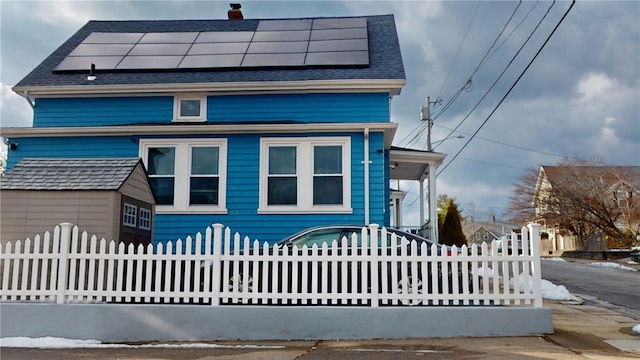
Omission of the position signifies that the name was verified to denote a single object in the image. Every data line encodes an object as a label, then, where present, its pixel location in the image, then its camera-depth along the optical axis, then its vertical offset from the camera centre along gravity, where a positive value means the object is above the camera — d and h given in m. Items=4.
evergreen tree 18.56 +0.44
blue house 11.40 +2.53
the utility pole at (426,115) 25.81 +6.34
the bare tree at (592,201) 32.03 +2.70
